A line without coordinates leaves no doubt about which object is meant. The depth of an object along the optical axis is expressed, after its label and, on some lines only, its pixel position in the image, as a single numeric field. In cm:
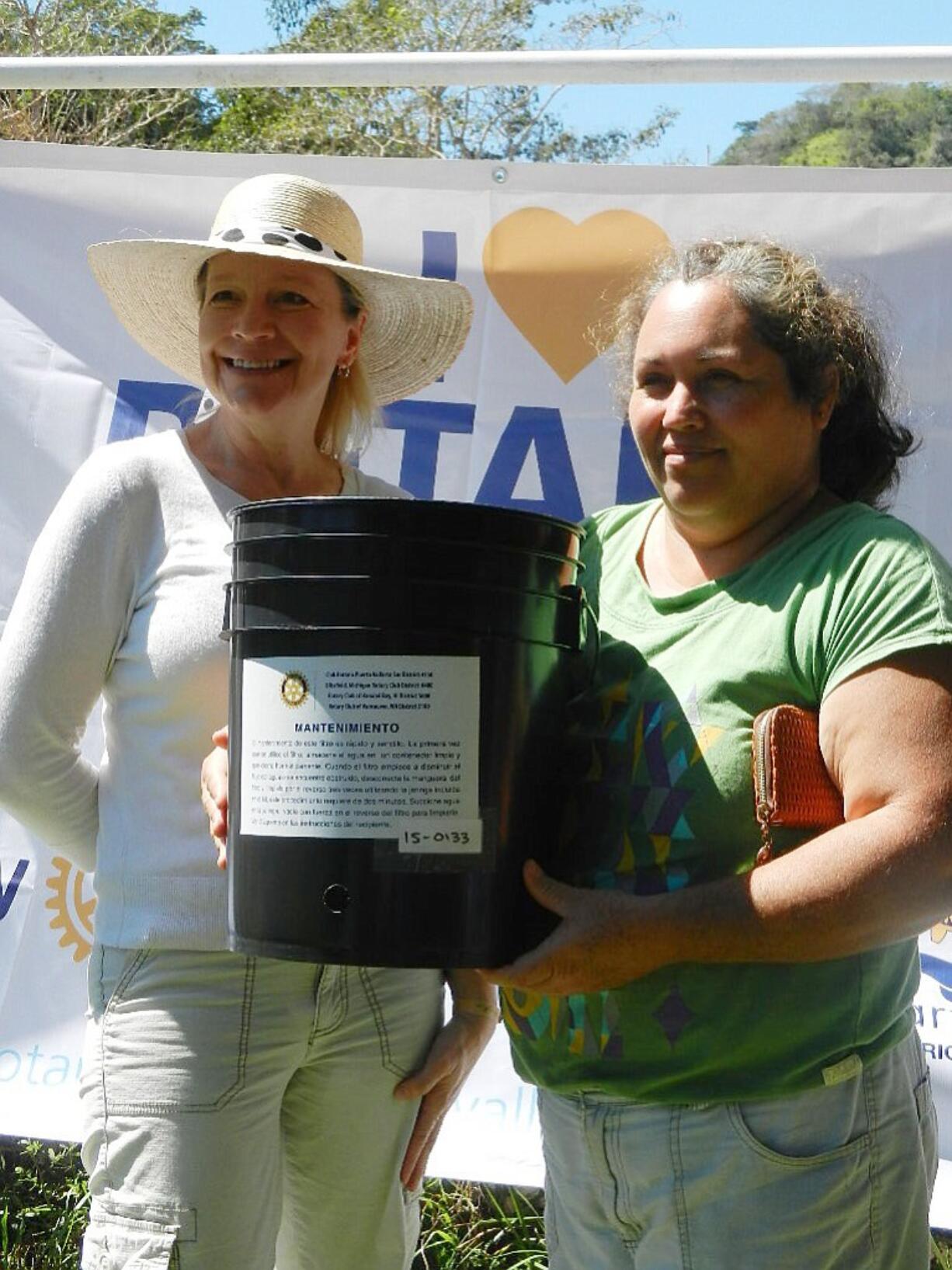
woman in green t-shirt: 144
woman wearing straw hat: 186
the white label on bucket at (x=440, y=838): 148
